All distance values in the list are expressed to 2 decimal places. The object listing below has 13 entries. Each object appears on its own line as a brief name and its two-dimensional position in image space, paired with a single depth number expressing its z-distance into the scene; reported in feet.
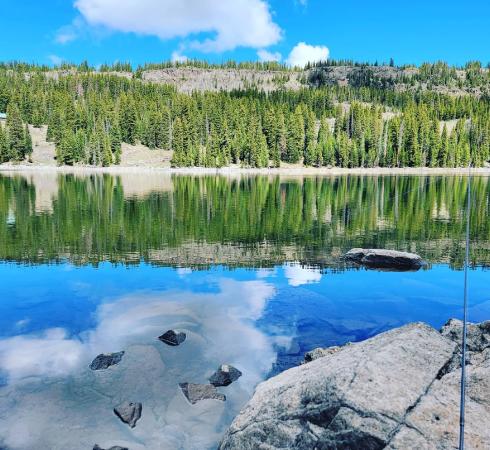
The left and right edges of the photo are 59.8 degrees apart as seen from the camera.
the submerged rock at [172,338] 48.39
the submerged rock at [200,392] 37.47
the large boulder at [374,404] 22.58
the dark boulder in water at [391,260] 85.05
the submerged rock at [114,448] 30.27
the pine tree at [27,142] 479.41
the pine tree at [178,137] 516.45
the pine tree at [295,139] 518.37
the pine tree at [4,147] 456.04
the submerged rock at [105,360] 42.86
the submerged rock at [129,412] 34.24
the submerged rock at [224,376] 40.24
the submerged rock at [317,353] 43.39
